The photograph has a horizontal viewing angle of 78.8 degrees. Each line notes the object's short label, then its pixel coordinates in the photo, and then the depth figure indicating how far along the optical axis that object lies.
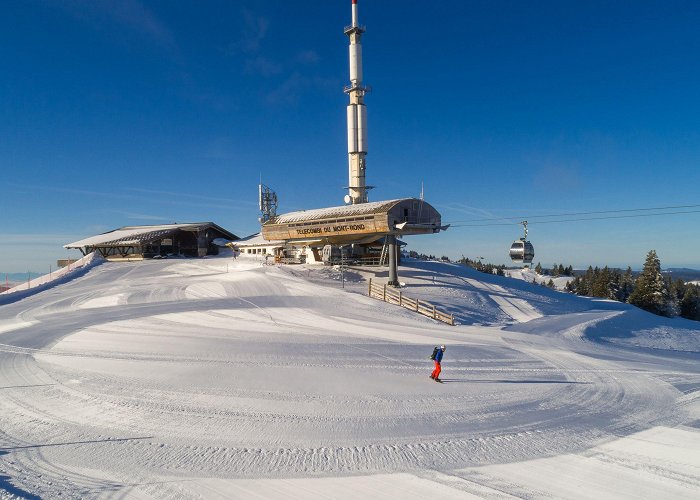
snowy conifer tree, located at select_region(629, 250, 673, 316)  49.47
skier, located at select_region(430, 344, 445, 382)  13.80
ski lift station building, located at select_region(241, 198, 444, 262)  32.28
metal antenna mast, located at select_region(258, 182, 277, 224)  57.69
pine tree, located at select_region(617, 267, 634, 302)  64.25
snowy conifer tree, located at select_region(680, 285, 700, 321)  57.84
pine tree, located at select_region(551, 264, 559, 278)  150.25
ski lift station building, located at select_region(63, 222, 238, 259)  54.56
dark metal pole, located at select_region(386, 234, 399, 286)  31.70
